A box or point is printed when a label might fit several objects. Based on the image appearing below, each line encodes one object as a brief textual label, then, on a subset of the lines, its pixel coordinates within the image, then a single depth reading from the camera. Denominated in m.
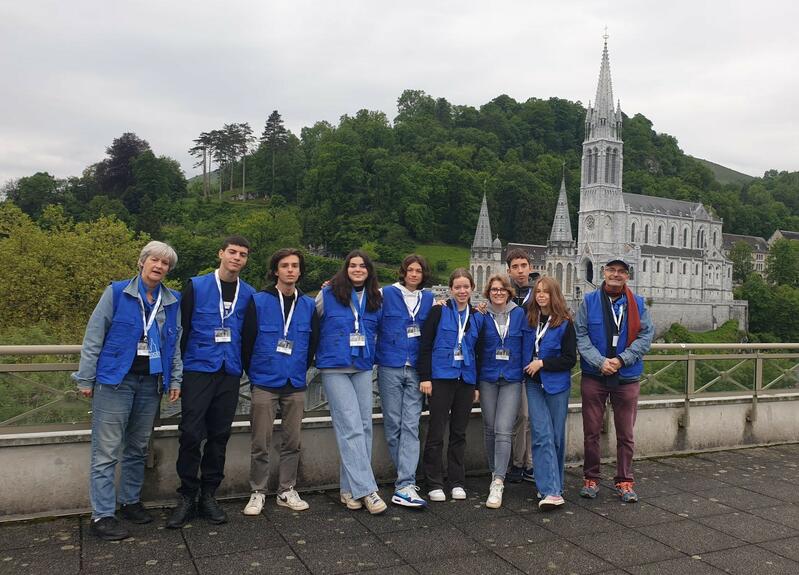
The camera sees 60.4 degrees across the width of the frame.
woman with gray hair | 5.00
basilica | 90.00
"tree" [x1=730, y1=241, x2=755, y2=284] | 105.62
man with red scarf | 6.24
